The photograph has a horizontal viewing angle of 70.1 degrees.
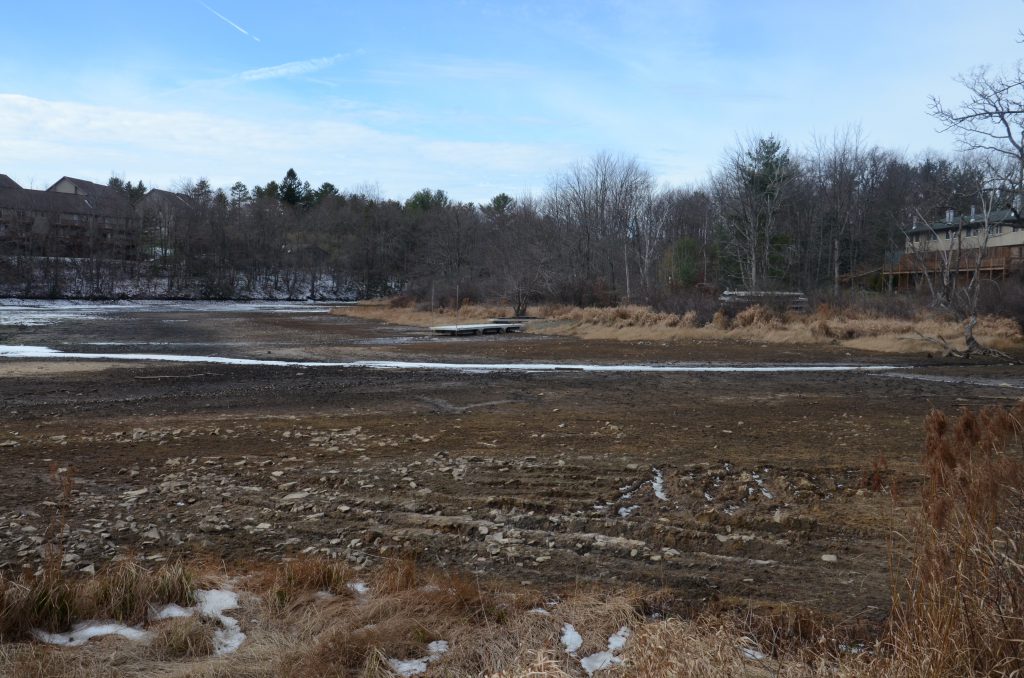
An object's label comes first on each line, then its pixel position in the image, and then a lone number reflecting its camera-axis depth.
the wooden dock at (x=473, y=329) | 29.69
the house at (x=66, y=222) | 70.62
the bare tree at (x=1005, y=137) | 11.67
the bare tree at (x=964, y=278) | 19.02
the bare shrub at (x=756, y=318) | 25.90
